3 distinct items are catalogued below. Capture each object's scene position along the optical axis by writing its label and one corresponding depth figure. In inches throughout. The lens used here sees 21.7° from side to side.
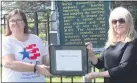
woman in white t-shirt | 157.6
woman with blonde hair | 152.7
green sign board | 209.3
